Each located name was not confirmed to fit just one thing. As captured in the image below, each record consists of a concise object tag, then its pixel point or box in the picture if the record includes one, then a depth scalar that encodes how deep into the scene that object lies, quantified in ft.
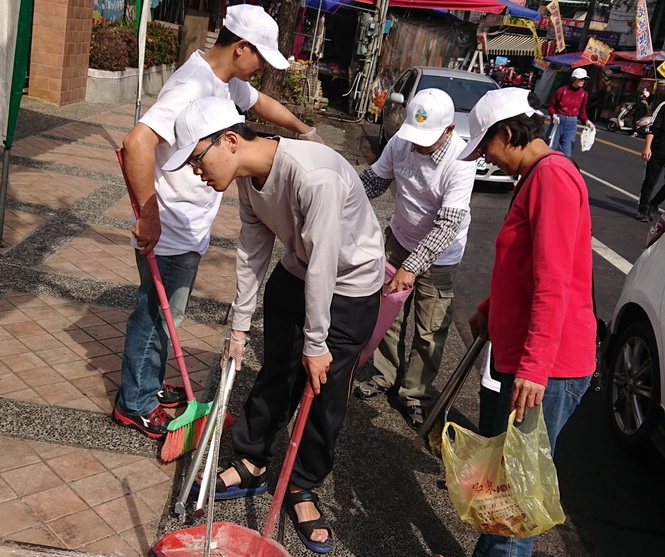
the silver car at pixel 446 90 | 38.73
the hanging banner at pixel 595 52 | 90.27
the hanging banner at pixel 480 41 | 71.17
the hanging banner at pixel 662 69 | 89.15
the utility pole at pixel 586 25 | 128.95
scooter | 91.15
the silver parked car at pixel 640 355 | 13.32
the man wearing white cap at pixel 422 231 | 12.40
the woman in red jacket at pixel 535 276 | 7.79
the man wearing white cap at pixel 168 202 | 9.91
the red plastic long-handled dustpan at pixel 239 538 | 8.84
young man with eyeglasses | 8.18
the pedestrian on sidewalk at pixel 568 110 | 43.68
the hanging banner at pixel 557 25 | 105.50
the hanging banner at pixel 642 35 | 93.58
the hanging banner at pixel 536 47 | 110.65
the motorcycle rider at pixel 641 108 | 89.72
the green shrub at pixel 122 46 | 40.83
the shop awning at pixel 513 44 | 126.41
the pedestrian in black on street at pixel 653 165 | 34.27
